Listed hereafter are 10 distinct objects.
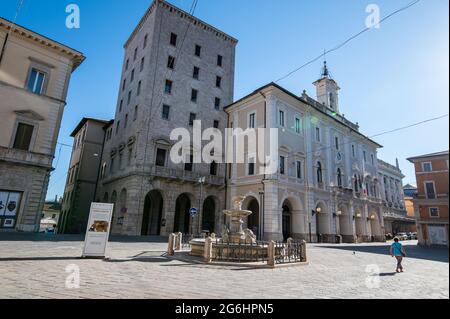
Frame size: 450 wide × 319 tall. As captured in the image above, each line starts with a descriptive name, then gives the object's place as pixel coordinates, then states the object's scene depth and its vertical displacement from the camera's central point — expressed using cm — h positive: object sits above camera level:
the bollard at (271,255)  962 -103
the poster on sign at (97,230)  984 -42
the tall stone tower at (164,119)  2450 +1094
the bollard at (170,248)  1186 -116
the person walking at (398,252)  912 -68
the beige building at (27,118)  1787 +718
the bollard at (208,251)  1000 -104
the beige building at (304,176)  2433 +547
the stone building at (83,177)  3303 +554
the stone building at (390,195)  4179 +604
